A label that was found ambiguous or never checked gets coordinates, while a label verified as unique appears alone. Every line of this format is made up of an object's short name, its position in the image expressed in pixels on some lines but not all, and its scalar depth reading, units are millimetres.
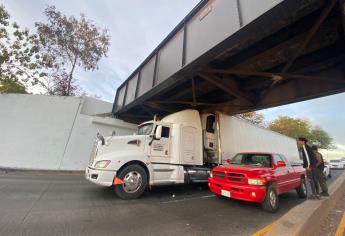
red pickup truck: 5104
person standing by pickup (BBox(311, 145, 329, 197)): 6478
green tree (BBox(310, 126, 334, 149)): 49969
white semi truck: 5801
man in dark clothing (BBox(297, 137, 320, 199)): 6648
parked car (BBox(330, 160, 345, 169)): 26125
